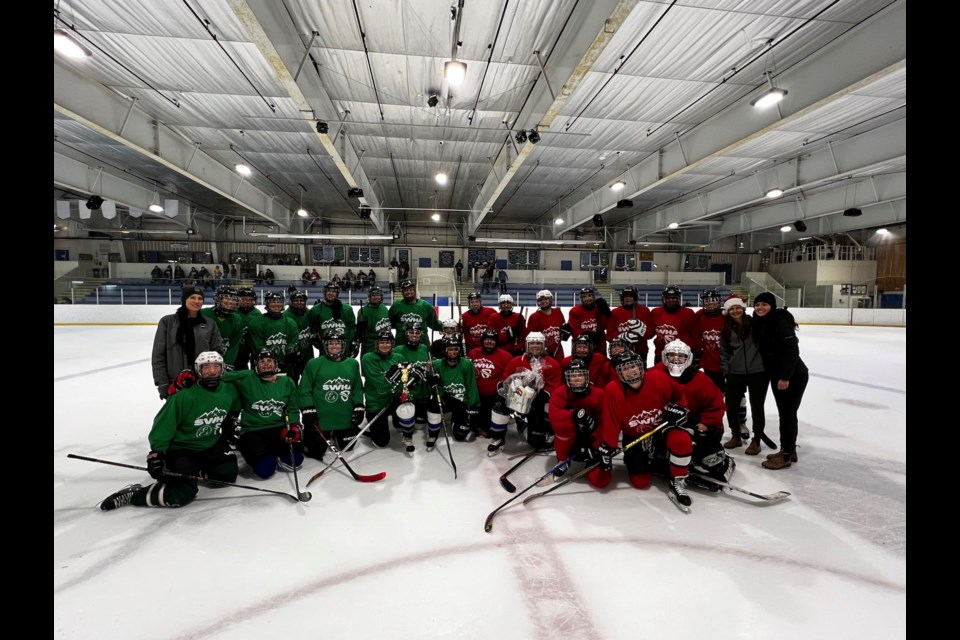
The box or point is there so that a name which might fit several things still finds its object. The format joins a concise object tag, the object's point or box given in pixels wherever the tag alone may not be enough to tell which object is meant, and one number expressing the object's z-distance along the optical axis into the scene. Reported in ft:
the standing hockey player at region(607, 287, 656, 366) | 14.92
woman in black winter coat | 10.37
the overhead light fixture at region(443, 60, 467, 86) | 15.69
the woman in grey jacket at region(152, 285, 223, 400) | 10.59
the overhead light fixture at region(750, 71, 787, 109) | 17.41
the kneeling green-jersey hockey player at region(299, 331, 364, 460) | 11.23
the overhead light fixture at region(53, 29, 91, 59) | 13.41
